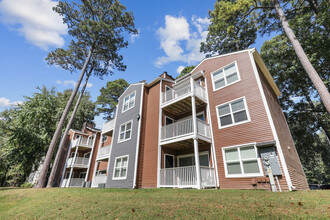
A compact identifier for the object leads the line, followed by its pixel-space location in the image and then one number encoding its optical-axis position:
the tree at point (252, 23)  9.70
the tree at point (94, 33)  17.47
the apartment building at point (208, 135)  8.10
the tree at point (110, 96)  31.16
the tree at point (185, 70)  26.16
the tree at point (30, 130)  16.78
